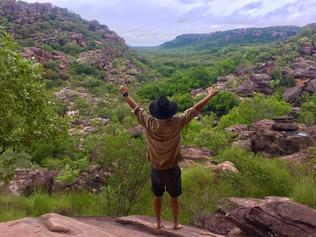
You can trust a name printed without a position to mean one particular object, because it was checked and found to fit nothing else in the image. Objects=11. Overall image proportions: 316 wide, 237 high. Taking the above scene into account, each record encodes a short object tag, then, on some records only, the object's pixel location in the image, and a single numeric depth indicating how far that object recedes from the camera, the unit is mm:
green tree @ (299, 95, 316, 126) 23870
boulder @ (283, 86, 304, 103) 35434
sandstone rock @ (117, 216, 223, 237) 3764
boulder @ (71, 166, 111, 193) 6844
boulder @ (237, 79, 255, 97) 39777
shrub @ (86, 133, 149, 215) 5581
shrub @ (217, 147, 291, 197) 5817
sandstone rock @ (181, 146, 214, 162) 11792
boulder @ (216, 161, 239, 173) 6846
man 3611
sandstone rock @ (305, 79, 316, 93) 34636
